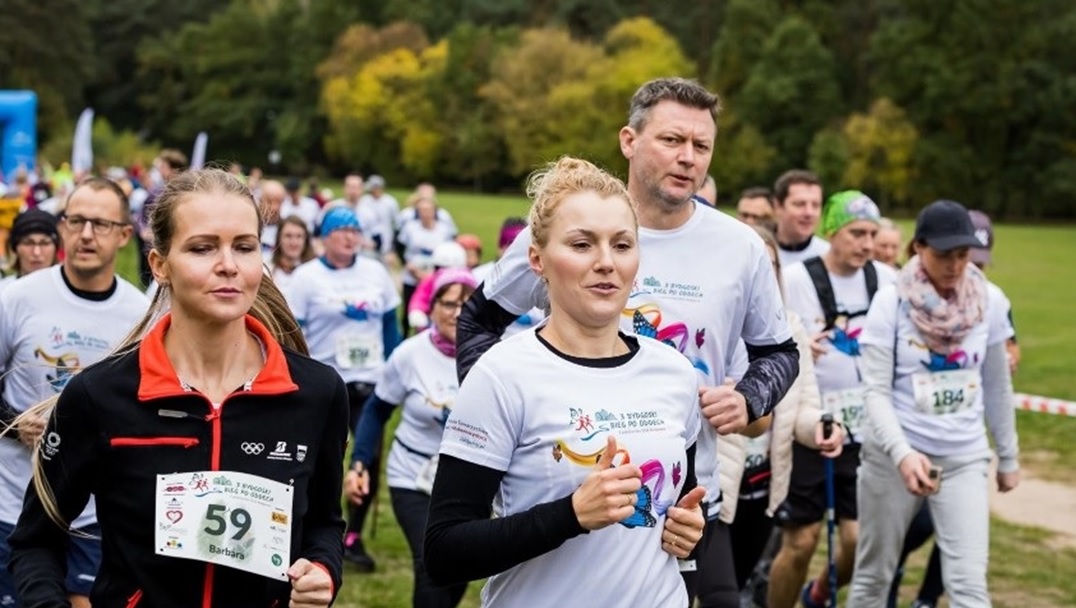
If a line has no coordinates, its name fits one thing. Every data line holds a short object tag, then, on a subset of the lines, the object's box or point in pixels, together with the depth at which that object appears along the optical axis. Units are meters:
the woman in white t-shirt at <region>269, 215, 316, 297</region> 11.16
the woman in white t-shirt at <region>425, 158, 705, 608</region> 3.21
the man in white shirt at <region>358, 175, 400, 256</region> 22.92
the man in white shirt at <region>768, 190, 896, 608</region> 7.28
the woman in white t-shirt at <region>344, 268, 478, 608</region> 6.63
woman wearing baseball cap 6.01
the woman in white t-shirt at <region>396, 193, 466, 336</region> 17.56
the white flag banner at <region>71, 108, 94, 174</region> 33.22
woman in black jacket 3.17
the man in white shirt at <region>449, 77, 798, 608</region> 4.48
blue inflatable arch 39.69
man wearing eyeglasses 5.17
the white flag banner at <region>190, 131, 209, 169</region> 29.63
